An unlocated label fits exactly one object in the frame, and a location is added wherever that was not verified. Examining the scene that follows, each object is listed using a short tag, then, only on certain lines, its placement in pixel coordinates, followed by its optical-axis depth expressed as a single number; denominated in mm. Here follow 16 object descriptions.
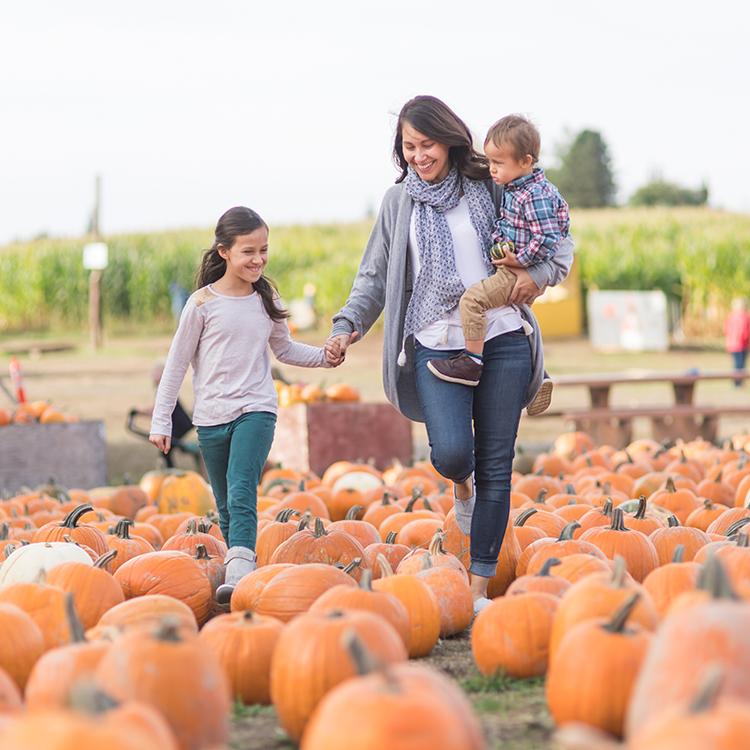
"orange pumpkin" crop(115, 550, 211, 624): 7261
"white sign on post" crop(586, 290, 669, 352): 47596
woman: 7314
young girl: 8048
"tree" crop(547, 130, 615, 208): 144364
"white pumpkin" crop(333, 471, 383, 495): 12760
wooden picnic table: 19874
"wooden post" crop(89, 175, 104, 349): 49732
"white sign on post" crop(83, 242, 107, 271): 46502
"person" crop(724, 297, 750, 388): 36945
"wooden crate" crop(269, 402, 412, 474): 16164
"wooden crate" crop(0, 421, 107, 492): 16297
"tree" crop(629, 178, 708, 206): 146606
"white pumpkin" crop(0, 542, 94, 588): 7414
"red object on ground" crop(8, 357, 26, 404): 19233
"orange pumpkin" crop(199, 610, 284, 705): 5629
